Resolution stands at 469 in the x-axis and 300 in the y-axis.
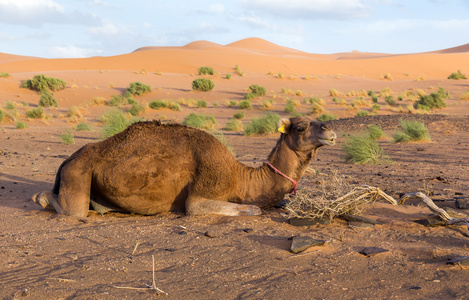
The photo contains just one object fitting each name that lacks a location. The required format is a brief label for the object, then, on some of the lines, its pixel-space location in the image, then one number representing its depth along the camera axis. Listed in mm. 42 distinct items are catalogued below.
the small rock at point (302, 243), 5211
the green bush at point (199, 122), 23375
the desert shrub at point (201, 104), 34031
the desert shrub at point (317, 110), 29219
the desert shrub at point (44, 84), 42062
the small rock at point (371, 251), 5074
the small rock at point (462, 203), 7012
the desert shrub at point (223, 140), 15386
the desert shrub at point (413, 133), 15906
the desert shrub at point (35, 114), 29531
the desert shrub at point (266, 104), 32391
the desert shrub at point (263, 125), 19922
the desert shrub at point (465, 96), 32438
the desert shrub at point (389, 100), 33094
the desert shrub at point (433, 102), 29259
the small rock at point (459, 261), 4652
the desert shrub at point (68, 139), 18094
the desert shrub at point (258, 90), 38681
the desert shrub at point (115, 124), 18469
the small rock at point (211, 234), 5836
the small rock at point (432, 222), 6066
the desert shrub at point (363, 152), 12656
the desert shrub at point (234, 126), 22766
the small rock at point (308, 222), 6242
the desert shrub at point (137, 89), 39712
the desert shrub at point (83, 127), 23297
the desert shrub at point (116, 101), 35459
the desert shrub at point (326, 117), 26472
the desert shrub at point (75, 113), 30670
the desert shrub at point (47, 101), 35594
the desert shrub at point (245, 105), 32256
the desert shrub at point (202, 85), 42562
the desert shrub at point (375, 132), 17266
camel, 6738
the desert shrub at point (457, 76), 54438
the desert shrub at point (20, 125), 24375
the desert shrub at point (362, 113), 27252
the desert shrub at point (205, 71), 54938
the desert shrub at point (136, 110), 31031
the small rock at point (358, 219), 6230
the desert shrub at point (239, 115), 28281
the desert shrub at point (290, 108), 30328
